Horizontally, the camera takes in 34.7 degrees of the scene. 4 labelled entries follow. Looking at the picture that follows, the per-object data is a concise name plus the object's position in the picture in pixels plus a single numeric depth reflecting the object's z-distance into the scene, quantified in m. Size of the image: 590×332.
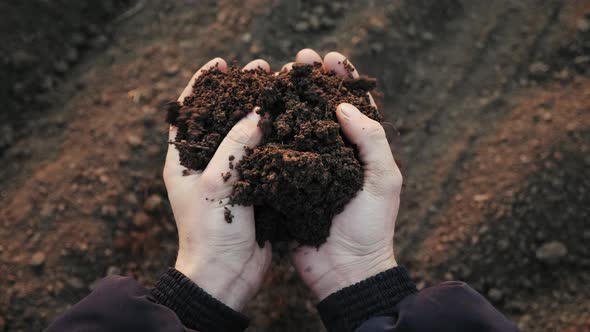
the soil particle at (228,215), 0.69
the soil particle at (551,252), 0.82
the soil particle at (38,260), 0.81
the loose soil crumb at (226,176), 0.69
